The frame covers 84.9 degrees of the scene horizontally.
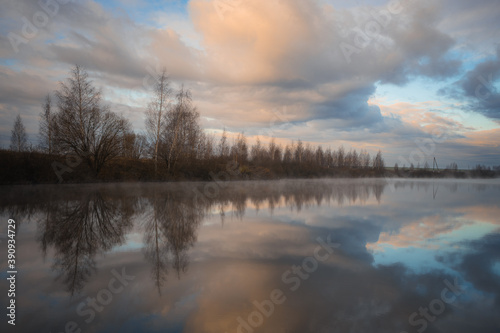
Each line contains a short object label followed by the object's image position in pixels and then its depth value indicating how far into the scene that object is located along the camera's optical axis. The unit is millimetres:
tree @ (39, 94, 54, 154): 24356
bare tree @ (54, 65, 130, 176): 22797
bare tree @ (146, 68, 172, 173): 27658
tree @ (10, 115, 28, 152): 41094
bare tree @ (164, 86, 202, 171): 29219
